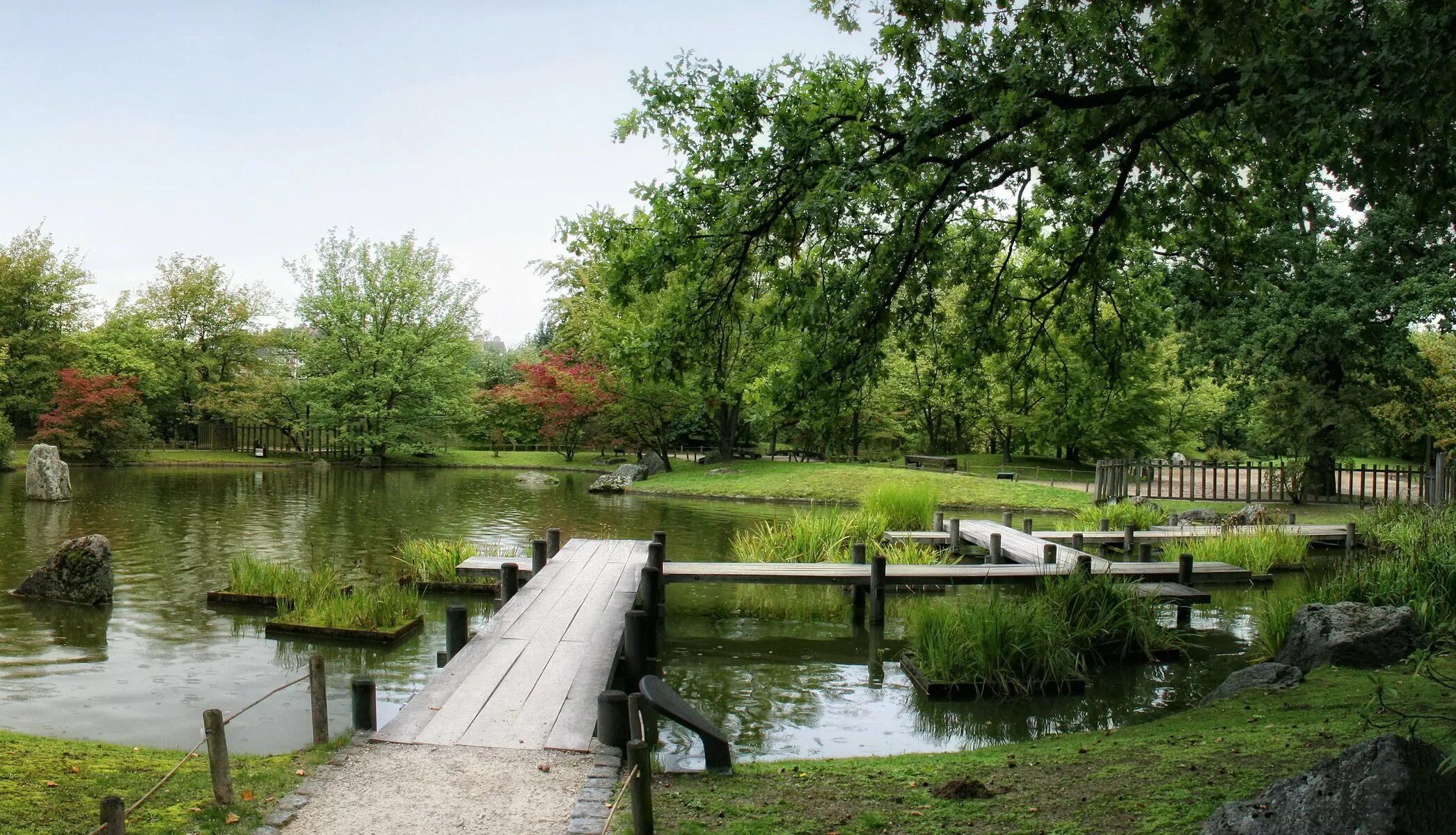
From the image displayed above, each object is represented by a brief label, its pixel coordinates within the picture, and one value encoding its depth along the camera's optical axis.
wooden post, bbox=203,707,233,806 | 5.04
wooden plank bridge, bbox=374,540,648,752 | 6.13
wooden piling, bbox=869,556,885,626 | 12.43
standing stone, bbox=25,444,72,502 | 24.22
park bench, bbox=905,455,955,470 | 34.28
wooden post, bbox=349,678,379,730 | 6.15
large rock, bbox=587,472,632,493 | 32.31
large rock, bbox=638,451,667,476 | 37.38
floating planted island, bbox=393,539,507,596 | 14.04
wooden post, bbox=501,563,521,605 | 10.74
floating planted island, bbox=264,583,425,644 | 11.00
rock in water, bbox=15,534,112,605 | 12.24
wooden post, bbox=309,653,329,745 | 6.46
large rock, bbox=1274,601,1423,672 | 8.66
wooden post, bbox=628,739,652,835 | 4.62
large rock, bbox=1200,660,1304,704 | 8.34
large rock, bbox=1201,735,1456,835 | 3.33
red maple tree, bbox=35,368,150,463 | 35.59
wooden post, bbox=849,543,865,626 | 13.11
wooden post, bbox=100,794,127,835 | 3.58
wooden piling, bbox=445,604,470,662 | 7.97
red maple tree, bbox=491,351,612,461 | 39.81
